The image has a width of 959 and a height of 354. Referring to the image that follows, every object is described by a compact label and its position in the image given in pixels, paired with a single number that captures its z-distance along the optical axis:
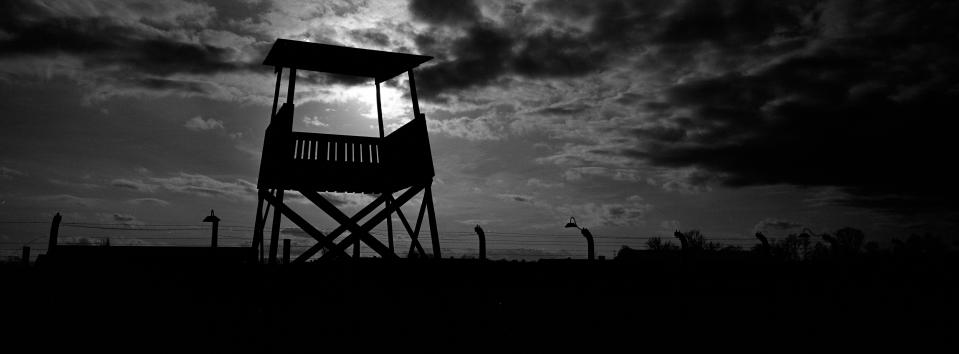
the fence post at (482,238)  15.23
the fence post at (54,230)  16.00
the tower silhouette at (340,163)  13.02
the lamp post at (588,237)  16.31
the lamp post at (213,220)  17.59
